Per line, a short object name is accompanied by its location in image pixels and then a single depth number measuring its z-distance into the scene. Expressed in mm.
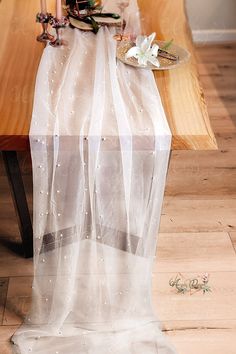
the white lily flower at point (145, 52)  1283
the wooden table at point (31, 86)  1071
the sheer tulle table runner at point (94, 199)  1079
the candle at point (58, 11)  1386
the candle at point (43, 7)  1392
